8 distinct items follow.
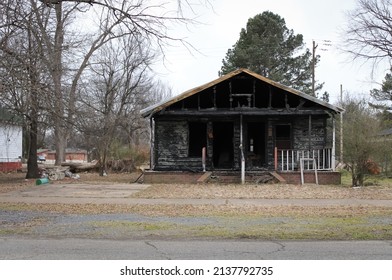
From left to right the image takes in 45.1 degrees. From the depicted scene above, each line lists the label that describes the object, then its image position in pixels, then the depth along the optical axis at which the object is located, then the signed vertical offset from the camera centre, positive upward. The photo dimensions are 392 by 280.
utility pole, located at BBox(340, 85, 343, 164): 20.05 +0.36
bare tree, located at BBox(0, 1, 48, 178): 11.79 +2.43
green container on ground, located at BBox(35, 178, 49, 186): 21.33 -1.54
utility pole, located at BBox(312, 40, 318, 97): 45.37 +8.44
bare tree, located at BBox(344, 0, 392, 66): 26.56 +6.94
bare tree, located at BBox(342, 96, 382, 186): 19.06 +0.14
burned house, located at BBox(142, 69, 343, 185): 22.36 +1.06
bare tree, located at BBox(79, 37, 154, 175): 27.99 +4.21
